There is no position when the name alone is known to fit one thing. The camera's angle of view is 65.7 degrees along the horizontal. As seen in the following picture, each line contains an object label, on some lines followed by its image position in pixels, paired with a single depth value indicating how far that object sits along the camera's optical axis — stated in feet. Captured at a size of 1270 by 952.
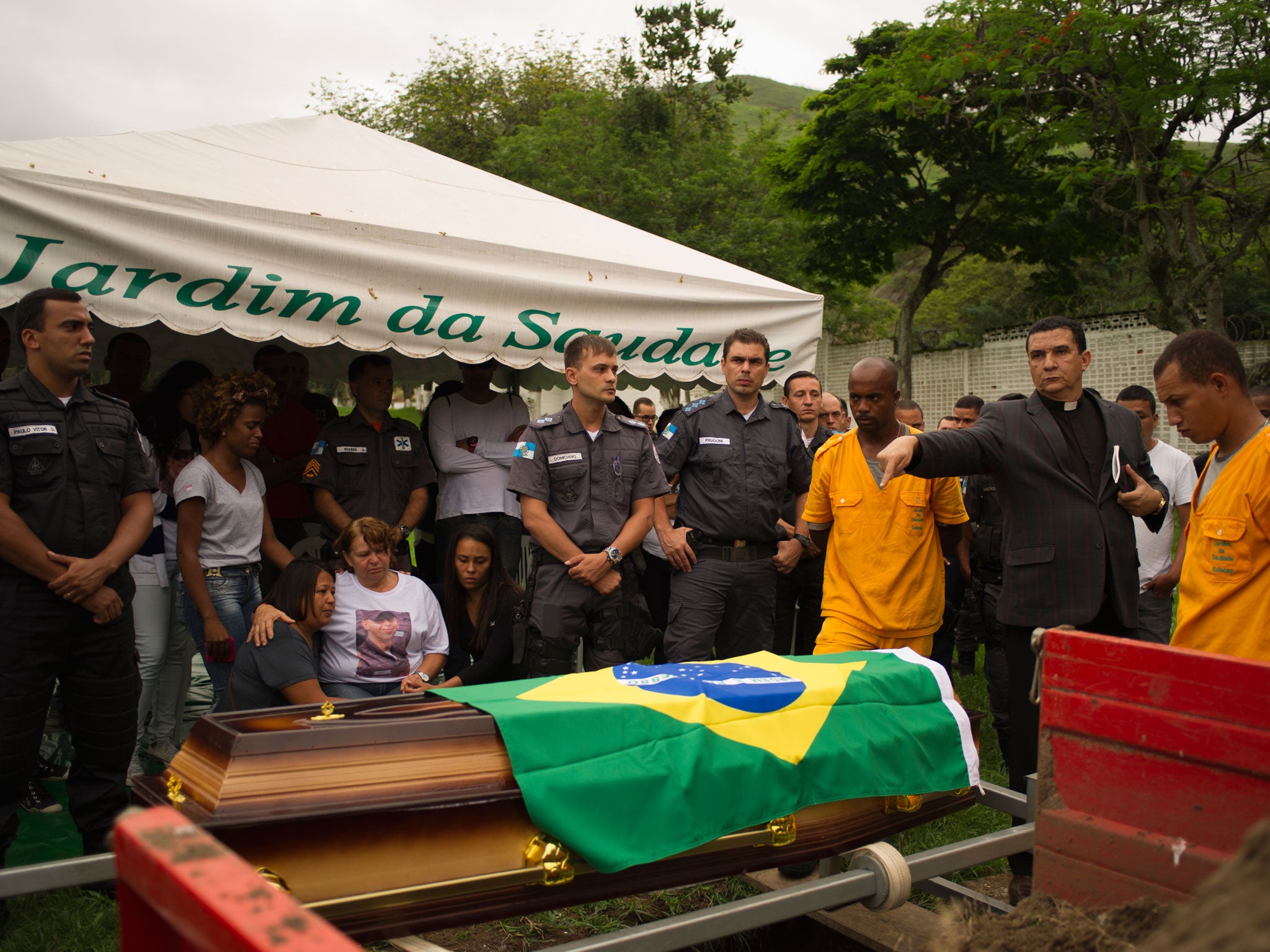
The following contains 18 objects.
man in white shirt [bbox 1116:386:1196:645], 14.28
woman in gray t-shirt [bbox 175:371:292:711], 12.93
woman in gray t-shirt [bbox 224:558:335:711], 11.68
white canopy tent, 11.97
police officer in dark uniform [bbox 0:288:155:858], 10.01
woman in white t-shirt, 12.89
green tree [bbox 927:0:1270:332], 45.32
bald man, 12.65
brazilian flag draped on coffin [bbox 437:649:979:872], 7.27
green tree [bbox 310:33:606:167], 95.09
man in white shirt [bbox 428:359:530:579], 17.24
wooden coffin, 6.41
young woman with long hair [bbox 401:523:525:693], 13.91
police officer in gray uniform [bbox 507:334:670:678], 13.65
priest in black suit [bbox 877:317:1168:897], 10.71
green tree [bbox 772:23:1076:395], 63.36
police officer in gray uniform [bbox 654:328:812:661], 14.57
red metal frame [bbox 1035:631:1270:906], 6.40
